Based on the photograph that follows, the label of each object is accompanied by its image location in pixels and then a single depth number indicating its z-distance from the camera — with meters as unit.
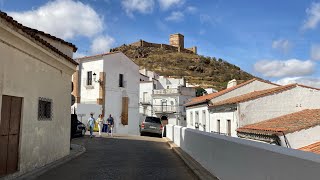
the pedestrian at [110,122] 18.45
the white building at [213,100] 20.93
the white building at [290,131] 11.59
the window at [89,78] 30.43
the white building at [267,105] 16.54
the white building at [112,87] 29.80
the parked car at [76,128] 15.28
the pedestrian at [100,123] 18.12
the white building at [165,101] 41.86
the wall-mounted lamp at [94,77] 29.94
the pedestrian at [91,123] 16.76
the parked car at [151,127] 20.30
